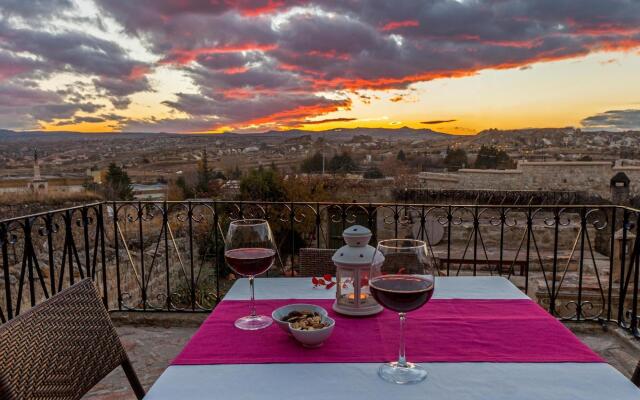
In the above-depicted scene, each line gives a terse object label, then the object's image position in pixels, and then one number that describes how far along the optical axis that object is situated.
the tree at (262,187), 10.01
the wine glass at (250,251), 1.13
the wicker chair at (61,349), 0.82
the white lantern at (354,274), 1.11
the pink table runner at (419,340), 0.91
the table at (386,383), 0.77
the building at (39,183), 12.29
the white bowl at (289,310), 1.04
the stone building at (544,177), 13.83
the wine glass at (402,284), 0.83
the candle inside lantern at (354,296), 1.16
